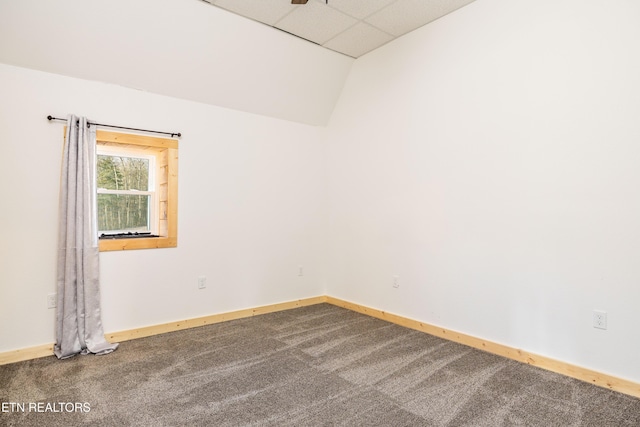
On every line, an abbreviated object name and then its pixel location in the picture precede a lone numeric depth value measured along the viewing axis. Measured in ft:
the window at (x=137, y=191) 11.35
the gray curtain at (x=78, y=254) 9.54
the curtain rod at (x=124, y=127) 9.63
